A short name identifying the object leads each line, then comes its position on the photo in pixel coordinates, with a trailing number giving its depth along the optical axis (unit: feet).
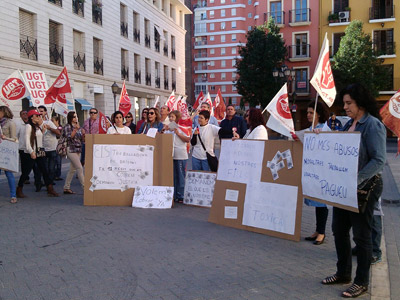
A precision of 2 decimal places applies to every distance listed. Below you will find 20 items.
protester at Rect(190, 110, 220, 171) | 25.26
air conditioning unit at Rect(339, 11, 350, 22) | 121.43
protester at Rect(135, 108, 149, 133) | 29.16
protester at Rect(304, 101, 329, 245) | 17.04
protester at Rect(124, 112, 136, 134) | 35.04
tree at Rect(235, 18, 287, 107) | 123.85
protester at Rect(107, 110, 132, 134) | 26.43
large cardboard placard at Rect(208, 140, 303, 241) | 17.31
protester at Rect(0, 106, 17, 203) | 26.48
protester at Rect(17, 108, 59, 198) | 27.22
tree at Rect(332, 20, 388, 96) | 107.65
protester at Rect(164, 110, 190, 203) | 25.75
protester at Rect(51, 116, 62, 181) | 35.27
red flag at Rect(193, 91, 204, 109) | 59.47
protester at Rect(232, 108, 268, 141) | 20.08
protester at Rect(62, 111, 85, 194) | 29.09
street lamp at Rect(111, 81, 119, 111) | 70.12
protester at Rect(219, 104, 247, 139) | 27.43
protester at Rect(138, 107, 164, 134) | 26.99
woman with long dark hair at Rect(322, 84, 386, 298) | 11.43
